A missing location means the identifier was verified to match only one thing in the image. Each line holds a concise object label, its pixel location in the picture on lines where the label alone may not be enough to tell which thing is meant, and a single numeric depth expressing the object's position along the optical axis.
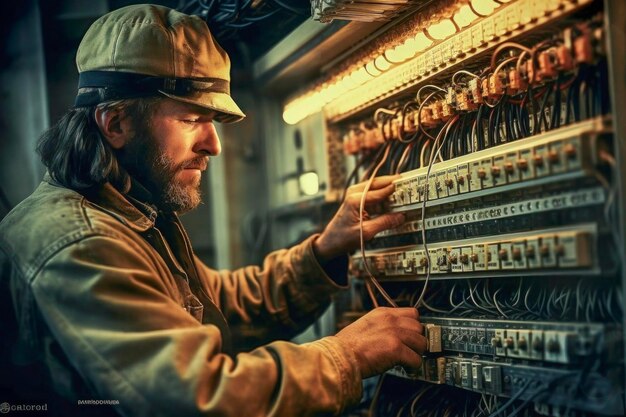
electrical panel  1.36
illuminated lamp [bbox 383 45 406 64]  1.93
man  1.45
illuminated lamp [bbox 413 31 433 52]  1.83
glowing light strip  1.67
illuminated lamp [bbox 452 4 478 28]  1.66
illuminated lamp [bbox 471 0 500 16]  1.61
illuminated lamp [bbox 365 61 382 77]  2.07
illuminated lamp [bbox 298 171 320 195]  2.63
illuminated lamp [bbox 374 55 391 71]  2.01
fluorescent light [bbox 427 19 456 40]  1.74
